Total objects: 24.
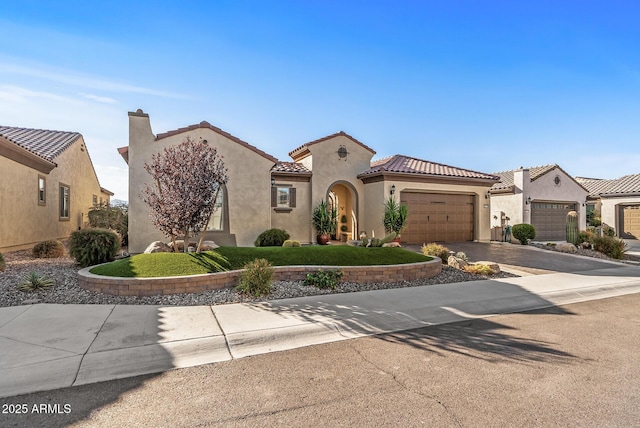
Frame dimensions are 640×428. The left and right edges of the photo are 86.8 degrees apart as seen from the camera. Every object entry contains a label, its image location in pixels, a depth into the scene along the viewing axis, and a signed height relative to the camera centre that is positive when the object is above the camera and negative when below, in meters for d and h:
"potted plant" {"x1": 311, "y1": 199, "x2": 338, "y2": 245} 15.97 -0.15
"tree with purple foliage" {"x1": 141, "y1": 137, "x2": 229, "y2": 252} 8.36 +0.77
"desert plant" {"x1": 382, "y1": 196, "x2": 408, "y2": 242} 15.63 +0.03
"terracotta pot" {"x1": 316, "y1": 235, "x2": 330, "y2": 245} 15.91 -0.99
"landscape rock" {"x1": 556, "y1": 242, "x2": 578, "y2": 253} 15.18 -1.36
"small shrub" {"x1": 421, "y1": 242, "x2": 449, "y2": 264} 11.49 -1.15
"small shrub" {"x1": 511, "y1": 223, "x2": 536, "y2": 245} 18.28 -0.76
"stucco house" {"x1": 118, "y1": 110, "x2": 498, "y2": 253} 12.90 +1.43
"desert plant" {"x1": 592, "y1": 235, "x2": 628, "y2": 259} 14.54 -1.26
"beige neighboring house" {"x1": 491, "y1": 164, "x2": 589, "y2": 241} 20.73 +1.18
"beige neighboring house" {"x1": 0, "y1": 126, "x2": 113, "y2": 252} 12.16 +1.54
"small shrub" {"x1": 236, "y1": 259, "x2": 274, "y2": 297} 7.32 -1.34
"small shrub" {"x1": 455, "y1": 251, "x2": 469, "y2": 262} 11.27 -1.28
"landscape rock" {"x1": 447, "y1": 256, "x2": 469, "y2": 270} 10.59 -1.41
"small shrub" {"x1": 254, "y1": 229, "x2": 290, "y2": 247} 13.16 -0.75
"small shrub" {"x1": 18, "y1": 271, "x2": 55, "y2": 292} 7.01 -1.34
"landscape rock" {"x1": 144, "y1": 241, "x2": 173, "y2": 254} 10.17 -0.87
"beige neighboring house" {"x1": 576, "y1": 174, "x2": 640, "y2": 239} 24.00 +1.06
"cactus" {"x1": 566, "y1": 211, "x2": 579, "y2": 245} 17.02 -0.76
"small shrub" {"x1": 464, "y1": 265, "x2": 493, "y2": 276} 10.06 -1.54
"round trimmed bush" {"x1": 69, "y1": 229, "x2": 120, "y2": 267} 9.33 -0.75
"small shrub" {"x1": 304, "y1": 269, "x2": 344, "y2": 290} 8.14 -1.46
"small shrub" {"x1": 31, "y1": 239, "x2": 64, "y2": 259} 11.23 -1.00
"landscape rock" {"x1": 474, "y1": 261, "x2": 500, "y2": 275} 10.23 -1.49
